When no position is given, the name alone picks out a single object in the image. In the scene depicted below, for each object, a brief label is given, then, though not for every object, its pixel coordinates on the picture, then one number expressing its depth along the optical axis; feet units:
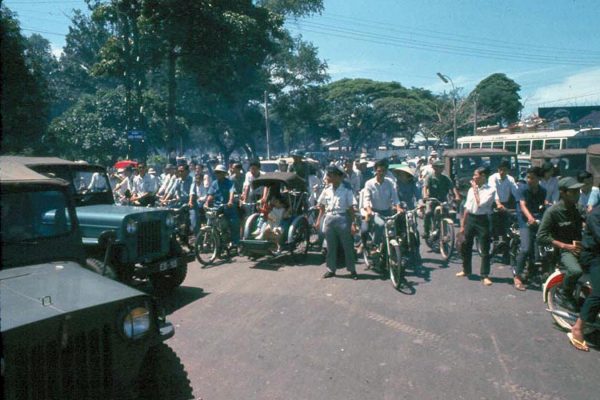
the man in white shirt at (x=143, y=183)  39.99
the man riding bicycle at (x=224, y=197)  31.60
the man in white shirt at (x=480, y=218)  23.20
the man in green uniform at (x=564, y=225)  17.04
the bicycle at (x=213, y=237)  29.86
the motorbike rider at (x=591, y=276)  14.58
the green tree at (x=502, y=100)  183.42
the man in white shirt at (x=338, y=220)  24.62
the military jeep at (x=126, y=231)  20.14
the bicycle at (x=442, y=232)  28.91
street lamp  96.84
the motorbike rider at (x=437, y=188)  32.37
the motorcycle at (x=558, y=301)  15.98
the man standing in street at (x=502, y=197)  26.55
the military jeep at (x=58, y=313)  8.03
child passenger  28.86
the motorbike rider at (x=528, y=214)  22.45
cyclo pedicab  28.84
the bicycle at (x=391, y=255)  22.39
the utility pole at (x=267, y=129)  105.46
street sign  57.16
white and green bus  59.98
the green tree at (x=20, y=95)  61.62
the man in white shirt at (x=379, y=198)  25.55
